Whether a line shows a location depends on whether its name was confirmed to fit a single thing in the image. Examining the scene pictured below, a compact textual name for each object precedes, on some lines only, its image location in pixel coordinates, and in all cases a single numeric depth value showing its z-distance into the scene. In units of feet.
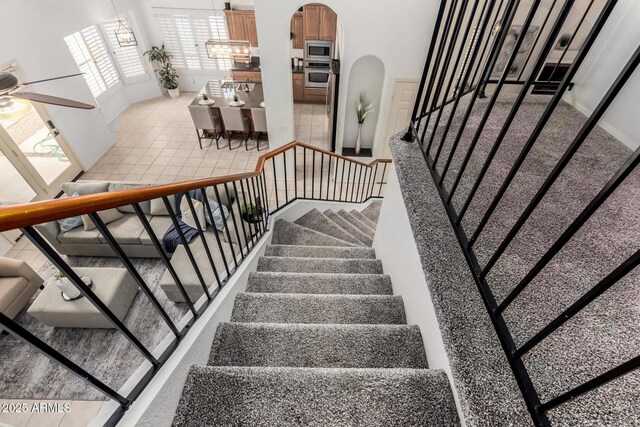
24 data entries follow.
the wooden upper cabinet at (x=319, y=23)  21.97
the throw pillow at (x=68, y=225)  11.86
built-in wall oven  24.96
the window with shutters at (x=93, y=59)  19.15
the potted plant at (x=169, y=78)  26.48
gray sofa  10.23
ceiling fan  6.92
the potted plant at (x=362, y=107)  16.38
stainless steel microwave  23.48
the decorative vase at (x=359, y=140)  16.80
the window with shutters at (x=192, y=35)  24.90
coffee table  9.02
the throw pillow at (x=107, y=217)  11.99
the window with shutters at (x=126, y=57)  22.25
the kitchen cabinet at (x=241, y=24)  23.16
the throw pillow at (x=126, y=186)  13.25
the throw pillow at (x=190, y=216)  11.04
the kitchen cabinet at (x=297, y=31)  22.81
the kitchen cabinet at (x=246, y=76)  25.49
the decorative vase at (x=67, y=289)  9.14
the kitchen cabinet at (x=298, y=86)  25.92
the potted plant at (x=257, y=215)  8.79
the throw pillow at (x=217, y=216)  11.70
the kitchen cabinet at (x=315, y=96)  26.48
